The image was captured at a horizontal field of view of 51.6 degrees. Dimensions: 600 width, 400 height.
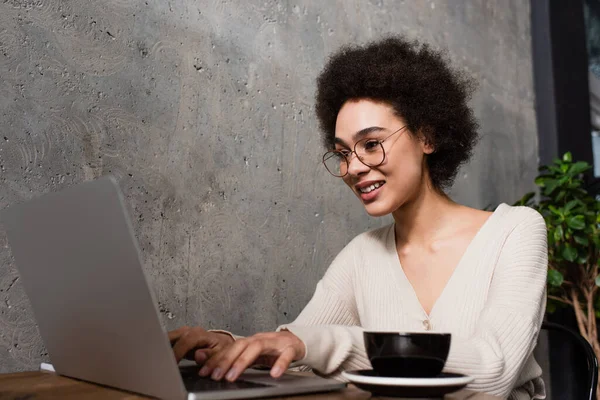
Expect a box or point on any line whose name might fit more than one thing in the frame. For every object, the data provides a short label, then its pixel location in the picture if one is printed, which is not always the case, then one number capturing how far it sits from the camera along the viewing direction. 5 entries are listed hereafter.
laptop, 0.67
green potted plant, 2.33
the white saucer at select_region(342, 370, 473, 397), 0.70
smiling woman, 1.25
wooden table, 0.78
